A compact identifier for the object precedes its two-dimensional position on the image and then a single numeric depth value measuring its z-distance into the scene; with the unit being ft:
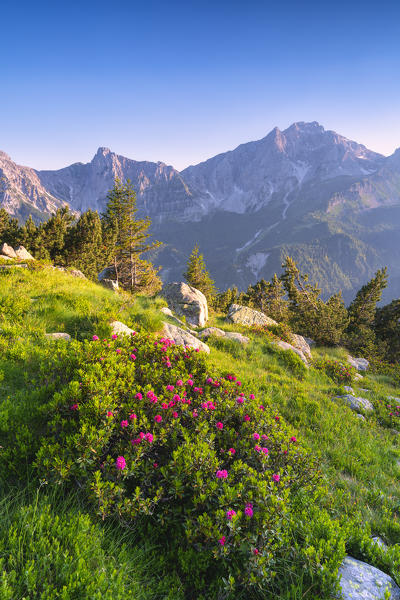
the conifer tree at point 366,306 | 87.25
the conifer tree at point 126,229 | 116.88
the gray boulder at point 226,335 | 38.96
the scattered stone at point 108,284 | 63.65
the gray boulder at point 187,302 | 51.48
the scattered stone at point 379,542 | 9.88
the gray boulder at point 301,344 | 49.23
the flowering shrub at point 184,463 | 7.98
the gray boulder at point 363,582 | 7.75
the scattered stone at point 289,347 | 40.82
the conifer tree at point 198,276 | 159.02
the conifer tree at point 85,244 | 107.45
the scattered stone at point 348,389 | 31.32
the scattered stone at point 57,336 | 19.12
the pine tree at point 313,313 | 70.44
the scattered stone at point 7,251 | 69.92
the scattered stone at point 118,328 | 20.96
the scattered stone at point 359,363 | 50.92
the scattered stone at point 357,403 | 27.22
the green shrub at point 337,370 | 37.68
